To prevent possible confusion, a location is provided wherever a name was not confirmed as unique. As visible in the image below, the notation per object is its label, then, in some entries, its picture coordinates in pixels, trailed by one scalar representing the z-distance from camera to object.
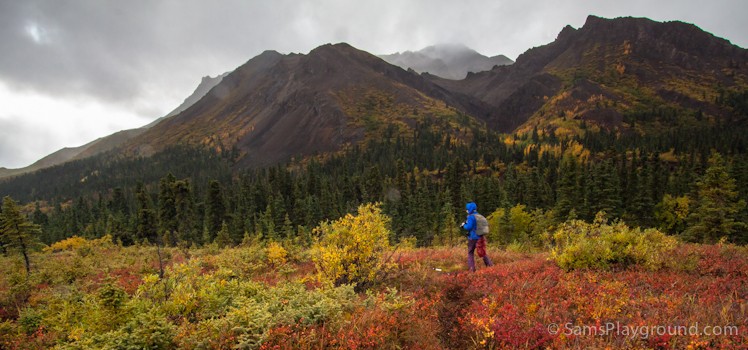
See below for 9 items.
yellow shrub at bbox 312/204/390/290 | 9.59
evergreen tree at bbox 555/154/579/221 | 49.83
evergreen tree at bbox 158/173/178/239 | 31.98
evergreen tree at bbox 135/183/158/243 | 33.77
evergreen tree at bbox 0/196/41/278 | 25.75
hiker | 11.18
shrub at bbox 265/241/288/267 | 16.77
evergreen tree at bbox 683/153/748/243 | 32.41
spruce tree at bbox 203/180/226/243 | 63.44
